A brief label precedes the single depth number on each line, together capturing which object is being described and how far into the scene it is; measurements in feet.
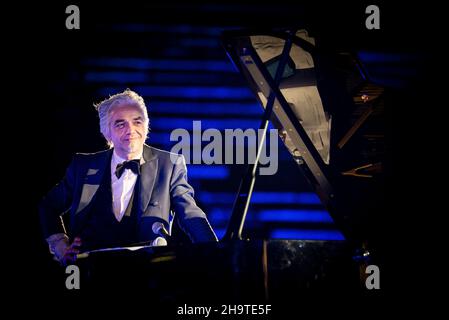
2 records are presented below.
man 20.08
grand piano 14.16
